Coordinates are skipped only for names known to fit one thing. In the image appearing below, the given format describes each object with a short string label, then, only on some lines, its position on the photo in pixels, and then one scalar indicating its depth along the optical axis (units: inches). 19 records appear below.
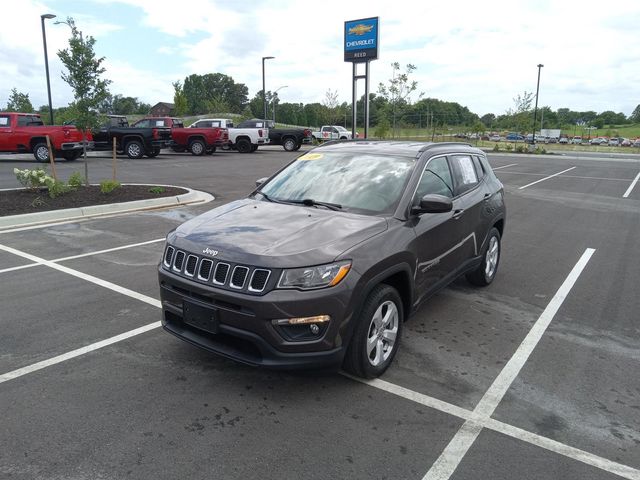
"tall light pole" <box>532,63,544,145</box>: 1838.1
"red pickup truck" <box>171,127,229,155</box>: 1020.5
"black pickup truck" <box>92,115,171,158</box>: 903.1
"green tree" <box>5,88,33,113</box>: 1552.4
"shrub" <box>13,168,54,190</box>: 418.3
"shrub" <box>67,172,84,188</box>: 452.1
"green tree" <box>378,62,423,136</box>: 1734.7
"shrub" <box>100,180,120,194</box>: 445.4
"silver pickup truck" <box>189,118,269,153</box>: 1147.9
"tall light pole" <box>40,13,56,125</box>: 947.5
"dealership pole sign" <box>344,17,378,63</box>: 991.6
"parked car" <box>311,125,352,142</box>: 1592.6
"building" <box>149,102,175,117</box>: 4213.8
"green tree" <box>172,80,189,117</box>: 1815.8
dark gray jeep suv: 126.0
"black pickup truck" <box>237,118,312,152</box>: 1240.2
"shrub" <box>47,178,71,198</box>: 418.4
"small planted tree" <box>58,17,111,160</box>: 435.2
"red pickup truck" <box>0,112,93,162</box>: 733.3
